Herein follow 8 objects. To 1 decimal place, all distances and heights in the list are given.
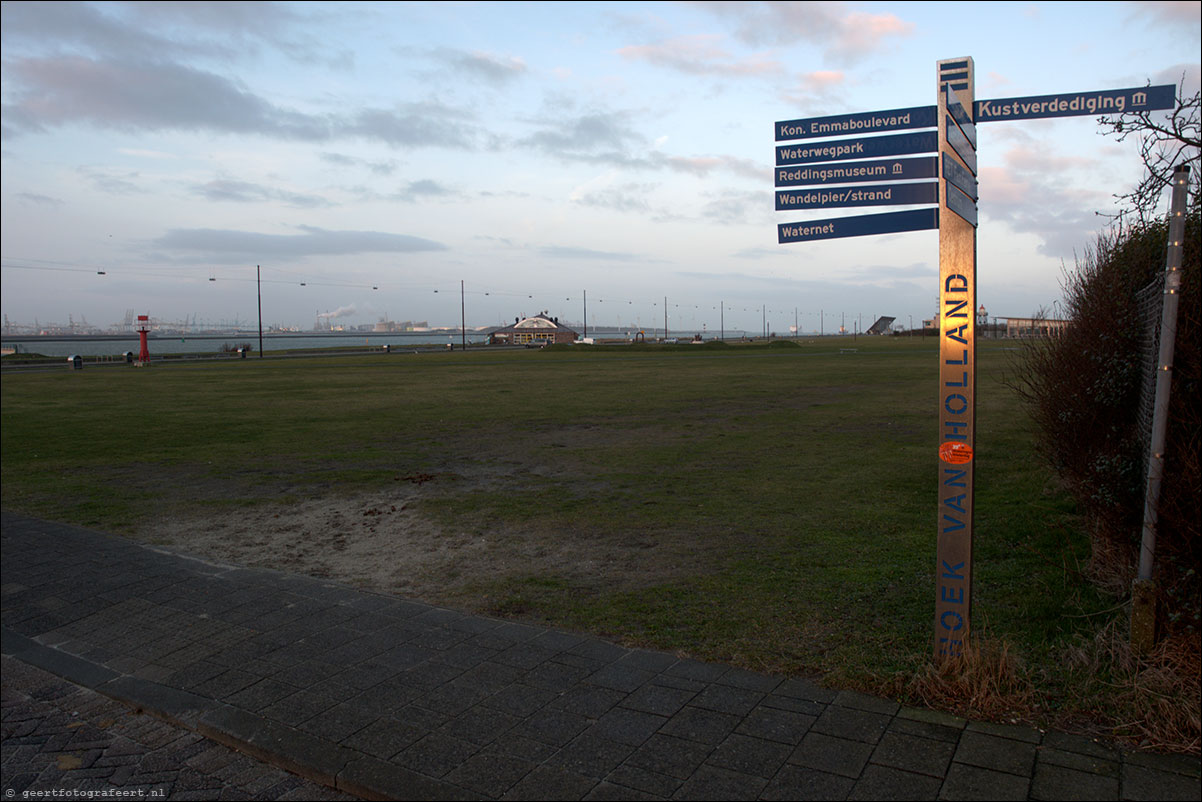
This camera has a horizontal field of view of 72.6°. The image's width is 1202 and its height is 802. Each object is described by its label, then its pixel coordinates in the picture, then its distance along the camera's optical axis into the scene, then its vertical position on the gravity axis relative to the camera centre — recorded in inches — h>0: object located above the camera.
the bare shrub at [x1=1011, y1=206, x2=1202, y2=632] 143.4 -21.4
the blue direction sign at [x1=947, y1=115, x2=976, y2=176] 154.0 +36.0
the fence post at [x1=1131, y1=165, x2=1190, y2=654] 142.2 -16.7
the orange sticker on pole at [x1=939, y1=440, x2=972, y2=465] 151.7 -22.3
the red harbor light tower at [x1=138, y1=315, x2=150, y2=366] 1926.7 +14.6
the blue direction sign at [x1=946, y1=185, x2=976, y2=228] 151.5 +24.2
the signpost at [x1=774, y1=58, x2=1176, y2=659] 150.3 +27.3
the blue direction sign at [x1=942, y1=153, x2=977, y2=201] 151.5 +29.6
